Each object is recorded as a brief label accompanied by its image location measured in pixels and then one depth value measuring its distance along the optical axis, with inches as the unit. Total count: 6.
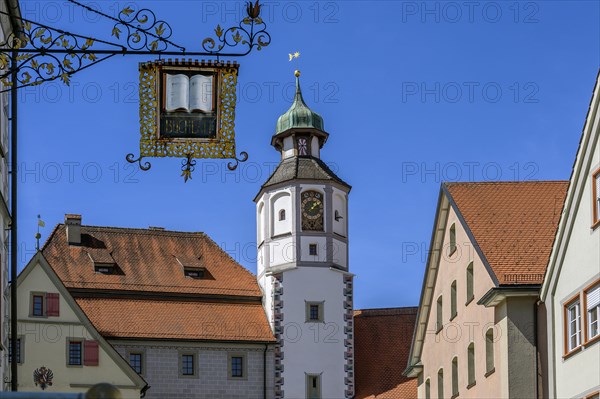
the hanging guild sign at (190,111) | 629.0
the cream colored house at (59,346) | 2169.0
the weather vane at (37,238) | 2187.1
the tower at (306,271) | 2625.5
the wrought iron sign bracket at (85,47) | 572.1
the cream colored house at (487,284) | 1296.8
